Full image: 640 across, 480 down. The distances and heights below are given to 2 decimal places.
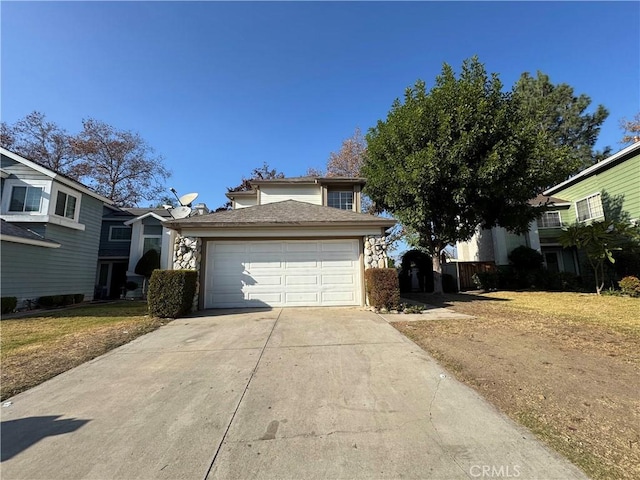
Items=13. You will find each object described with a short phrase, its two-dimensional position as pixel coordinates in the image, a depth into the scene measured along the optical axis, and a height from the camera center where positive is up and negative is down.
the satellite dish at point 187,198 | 16.41 +4.65
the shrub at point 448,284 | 15.62 -0.53
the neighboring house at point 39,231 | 10.52 +2.01
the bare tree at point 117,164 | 22.38 +9.74
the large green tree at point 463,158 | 11.19 +4.86
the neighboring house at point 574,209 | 12.99 +3.56
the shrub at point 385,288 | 7.96 -0.38
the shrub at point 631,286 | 10.66 -0.49
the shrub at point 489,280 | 15.11 -0.31
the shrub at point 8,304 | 9.74 -0.93
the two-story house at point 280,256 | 8.98 +0.66
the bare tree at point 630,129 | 21.36 +11.32
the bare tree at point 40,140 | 20.39 +10.37
